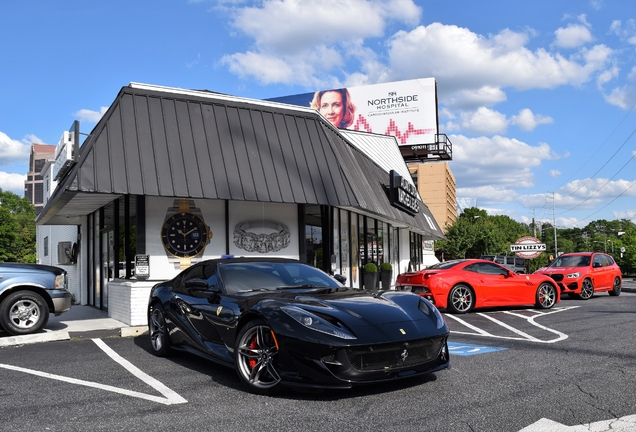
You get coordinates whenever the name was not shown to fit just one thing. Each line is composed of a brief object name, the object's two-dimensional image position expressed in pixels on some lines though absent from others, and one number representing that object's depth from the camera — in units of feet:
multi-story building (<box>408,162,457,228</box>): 290.97
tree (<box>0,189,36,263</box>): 228.84
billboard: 171.94
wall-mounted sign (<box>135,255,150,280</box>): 37.63
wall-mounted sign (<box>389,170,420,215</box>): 64.08
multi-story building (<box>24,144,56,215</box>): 514.27
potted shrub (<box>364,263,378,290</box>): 57.98
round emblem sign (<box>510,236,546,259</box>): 102.89
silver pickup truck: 31.22
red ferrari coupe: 41.70
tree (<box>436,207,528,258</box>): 187.73
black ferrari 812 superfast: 16.02
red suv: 56.39
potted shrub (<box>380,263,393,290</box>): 63.93
